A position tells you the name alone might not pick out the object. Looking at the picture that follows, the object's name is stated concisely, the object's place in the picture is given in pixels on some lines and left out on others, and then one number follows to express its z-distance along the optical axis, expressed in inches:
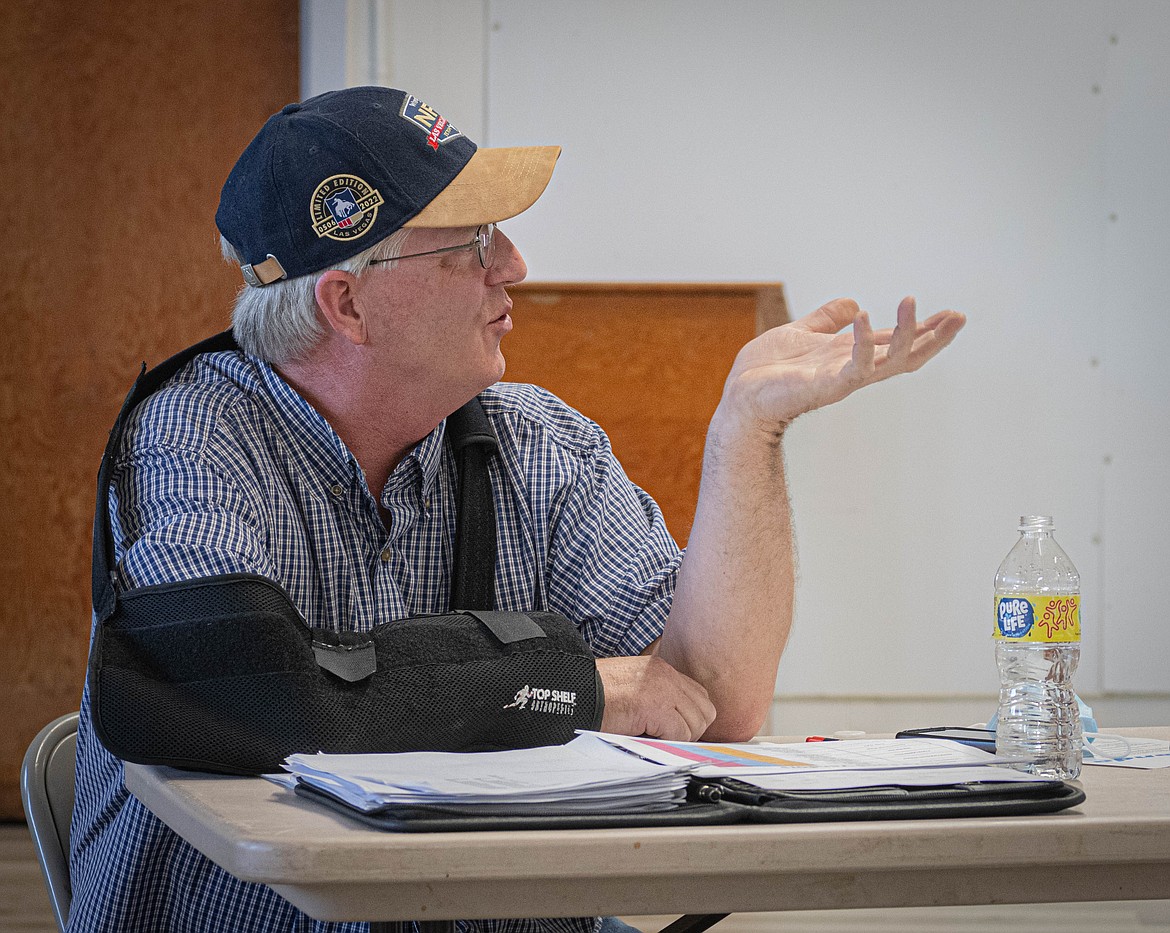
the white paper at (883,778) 141.2
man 155.1
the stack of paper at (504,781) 139.3
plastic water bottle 146.3
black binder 138.6
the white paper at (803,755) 143.3
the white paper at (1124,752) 148.5
